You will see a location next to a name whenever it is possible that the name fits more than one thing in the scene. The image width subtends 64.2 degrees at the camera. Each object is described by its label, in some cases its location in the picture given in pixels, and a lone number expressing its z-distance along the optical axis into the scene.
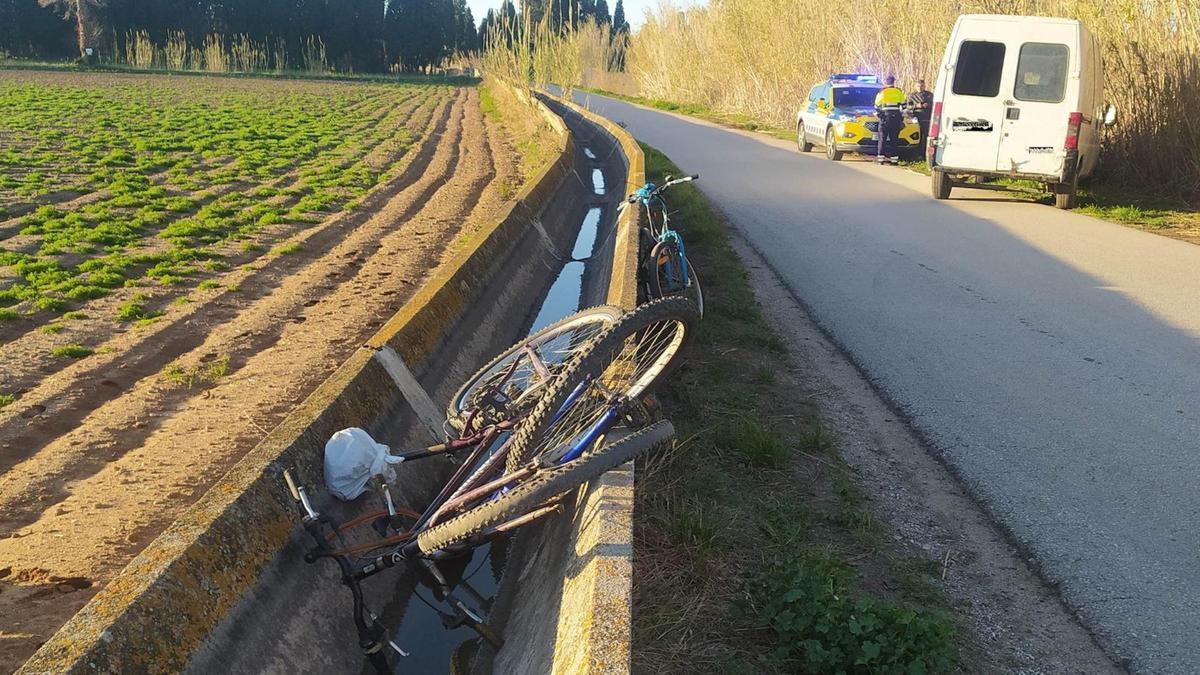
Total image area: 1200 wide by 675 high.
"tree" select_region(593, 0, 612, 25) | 118.75
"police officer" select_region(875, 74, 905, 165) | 19.31
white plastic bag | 4.66
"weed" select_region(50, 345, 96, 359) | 7.22
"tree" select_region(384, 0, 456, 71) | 79.88
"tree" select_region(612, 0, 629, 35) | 133.12
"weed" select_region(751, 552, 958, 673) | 3.50
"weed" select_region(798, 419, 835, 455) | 5.62
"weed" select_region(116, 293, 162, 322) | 8.27
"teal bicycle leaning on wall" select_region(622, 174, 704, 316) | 7.76
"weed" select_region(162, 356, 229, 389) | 6.87
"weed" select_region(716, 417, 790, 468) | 5.48
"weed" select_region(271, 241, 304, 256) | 11.06
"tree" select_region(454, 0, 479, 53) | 86.25
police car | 19.86
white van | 13.20
